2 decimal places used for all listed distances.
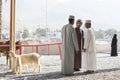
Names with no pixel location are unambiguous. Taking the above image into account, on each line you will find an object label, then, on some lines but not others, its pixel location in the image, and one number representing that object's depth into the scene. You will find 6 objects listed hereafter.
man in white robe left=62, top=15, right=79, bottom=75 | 9.38
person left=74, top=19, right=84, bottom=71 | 10.12
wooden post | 10.43
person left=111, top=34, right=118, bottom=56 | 18.85
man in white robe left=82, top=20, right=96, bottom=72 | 10.04
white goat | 9.77
